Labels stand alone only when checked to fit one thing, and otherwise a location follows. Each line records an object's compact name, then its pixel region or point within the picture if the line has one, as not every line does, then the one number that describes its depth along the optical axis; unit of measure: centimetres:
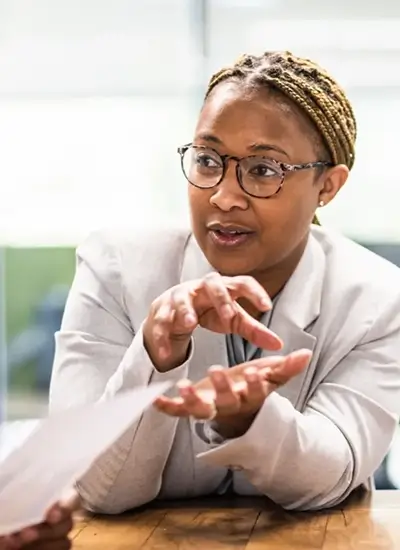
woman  167
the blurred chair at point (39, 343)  412
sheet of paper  136
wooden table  159
